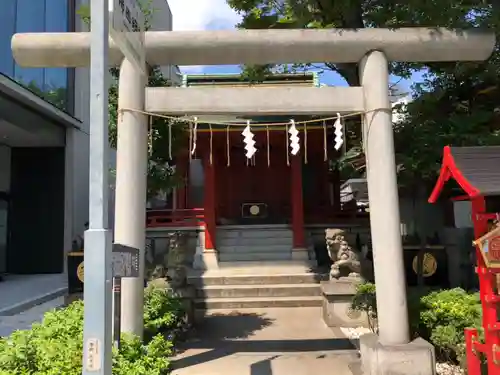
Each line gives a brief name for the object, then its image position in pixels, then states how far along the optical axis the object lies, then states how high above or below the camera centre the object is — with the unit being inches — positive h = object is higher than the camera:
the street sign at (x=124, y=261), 135.0 -6.3
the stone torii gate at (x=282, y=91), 234.2 +77.1
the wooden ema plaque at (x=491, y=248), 178.5 -8.0
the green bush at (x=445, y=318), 232.4 -46.1
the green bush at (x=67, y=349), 165.5 -42.3
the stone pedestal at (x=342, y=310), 346.6 -58.4
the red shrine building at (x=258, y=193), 512.4 +56.9
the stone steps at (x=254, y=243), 503.5 -8.0
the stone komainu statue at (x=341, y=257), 368.8 -19.4
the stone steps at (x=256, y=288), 414.0 -48.3
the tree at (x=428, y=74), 280.5 +110.3
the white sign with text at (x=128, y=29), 141.8 +71.3
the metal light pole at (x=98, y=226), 123.7 +4.3
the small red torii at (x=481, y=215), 182.4 +5.3
